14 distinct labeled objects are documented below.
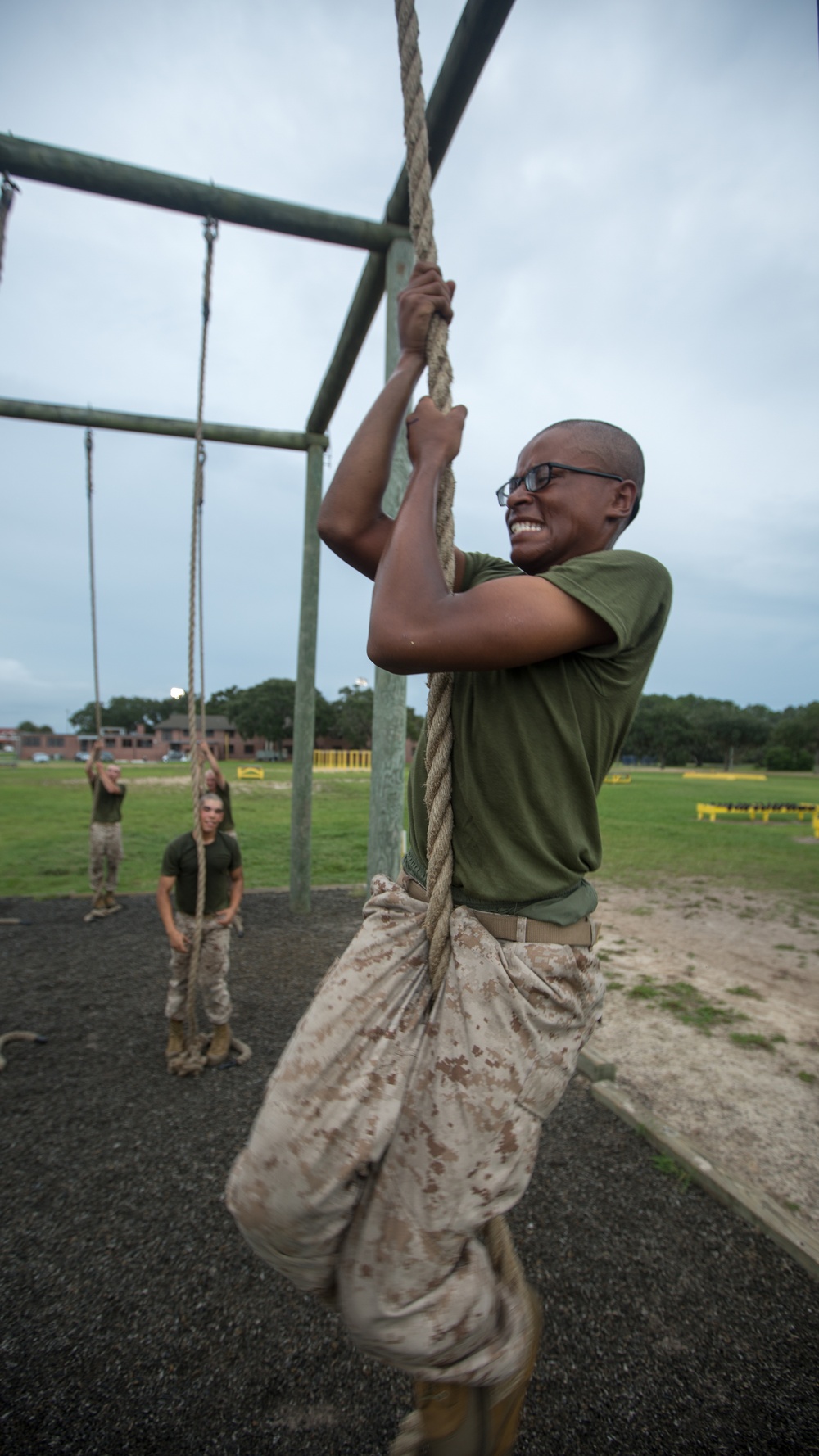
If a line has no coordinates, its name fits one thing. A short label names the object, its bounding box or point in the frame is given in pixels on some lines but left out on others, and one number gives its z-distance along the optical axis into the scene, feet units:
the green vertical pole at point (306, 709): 24.41
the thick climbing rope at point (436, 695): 4.35
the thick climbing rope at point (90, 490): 19.72
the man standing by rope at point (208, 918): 14.98
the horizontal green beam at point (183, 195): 12.35
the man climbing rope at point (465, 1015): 4.09
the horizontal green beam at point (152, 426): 20.92
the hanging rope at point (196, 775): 11.35
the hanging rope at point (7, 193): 11.76
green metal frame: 10.46
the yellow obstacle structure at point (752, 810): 75.05
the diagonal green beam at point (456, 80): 9.89
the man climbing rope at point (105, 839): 27.40
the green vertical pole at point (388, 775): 14.60
